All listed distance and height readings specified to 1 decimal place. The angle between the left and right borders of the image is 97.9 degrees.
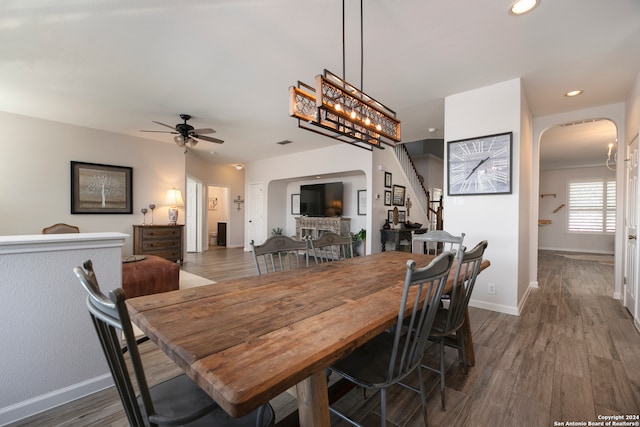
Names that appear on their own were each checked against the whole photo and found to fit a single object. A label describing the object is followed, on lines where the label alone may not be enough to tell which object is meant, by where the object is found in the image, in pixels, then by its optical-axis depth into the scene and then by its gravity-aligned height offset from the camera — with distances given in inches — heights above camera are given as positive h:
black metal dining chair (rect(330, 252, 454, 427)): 42.5 -25.7
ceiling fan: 161.2 +44.6
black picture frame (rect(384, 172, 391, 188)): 231.1 +26.9
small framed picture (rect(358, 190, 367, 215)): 262.4 +8.9
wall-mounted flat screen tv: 266.7 +11.9
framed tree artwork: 183.3 +15.1
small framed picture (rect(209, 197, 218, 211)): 381.1 +10.6
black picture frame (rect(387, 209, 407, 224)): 238.6 -4.1
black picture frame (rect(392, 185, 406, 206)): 244.7 +15.1
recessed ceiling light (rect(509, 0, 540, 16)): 73.3 +55.3
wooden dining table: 27.3 -16.2
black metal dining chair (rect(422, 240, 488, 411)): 62.2 -22.7
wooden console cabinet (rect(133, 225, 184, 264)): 199.9 -22.6
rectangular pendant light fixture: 65.4 +26.4
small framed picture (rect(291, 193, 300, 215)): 309.2 +7.9
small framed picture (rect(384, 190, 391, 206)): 232.5 +11.4
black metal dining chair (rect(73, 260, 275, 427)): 25.6 -20.2
